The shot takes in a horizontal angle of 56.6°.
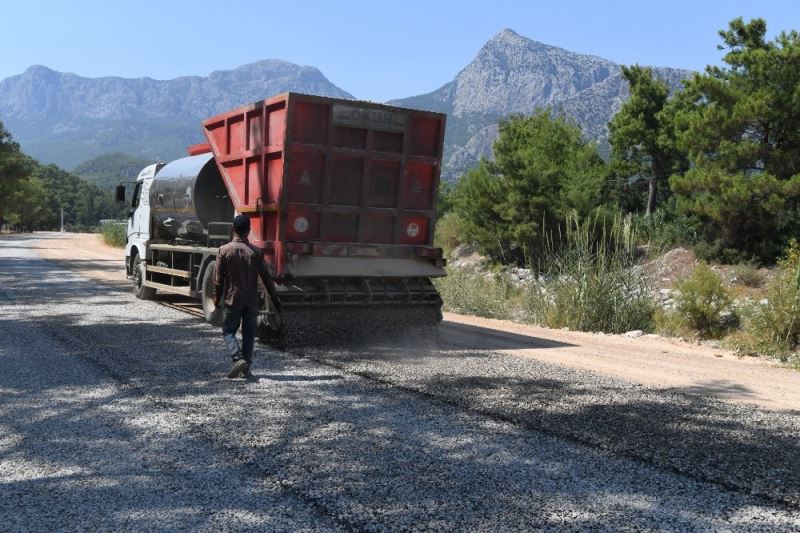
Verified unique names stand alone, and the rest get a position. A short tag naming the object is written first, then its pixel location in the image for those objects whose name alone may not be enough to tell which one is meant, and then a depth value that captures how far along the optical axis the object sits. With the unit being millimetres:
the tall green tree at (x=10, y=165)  43750
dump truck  9492
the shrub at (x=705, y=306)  12852
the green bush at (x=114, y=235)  45769
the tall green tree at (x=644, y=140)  36938
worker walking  7691
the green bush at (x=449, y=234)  43531
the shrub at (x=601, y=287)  12711
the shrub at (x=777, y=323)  10781
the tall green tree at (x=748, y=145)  25312
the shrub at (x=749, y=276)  25109
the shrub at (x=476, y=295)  15555
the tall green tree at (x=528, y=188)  32844
